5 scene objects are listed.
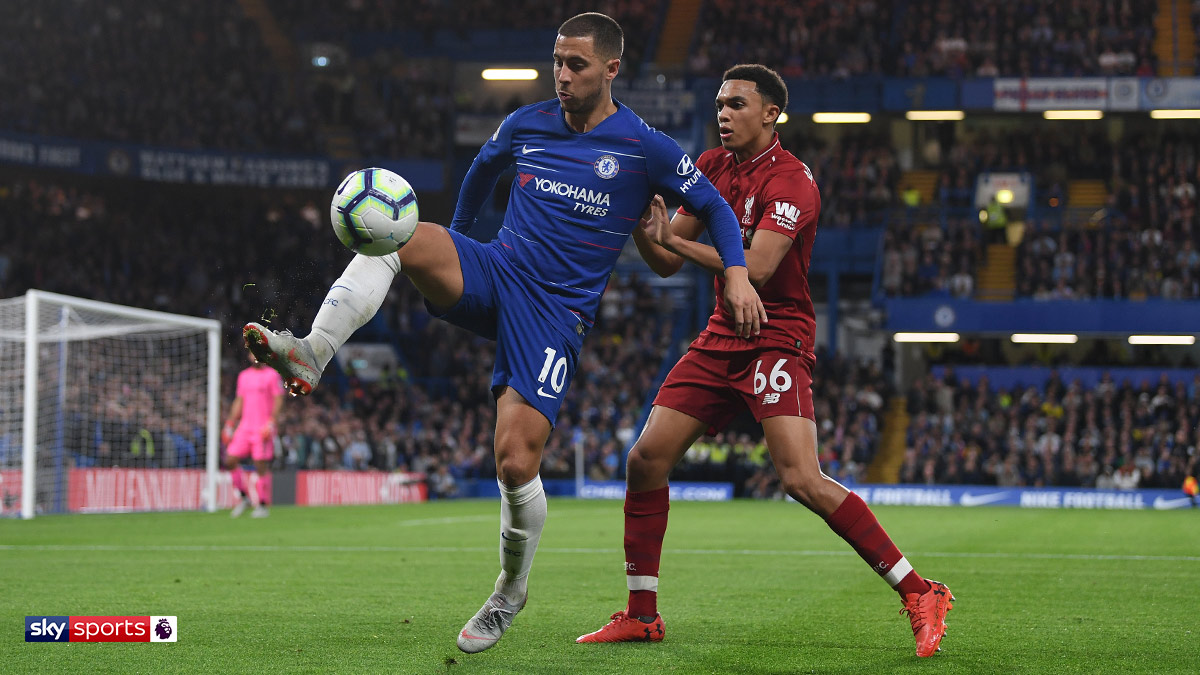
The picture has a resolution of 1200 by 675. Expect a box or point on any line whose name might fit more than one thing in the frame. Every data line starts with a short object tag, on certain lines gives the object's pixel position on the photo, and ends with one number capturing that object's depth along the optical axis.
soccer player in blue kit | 9.18
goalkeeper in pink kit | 31.87
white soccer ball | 8.21
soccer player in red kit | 10.26
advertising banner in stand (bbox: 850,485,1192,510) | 48.50
